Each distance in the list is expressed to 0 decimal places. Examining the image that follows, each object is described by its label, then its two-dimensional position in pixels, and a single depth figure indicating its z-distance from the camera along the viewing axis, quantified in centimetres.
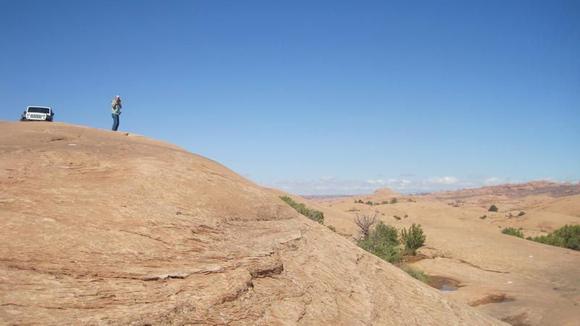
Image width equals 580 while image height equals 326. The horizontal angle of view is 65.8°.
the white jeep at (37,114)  2288
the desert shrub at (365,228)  2611
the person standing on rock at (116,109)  1989
